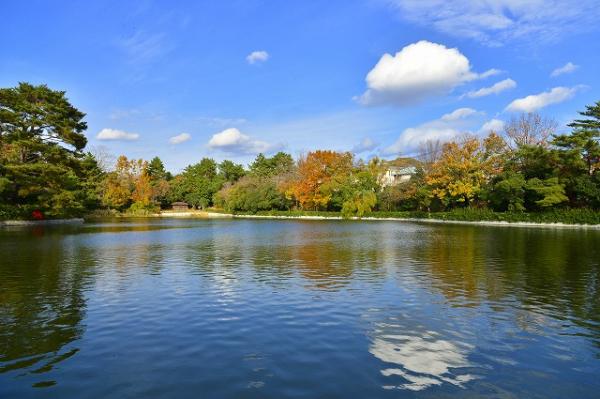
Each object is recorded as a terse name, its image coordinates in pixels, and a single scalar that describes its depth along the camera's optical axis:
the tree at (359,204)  57.16
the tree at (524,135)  49.03
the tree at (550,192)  38.66
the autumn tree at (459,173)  47.19
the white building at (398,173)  77.38
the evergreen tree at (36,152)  37.62
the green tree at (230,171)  101.38
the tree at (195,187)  96.00
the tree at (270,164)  93.56
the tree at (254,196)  72.06
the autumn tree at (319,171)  64.31
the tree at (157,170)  101.86
